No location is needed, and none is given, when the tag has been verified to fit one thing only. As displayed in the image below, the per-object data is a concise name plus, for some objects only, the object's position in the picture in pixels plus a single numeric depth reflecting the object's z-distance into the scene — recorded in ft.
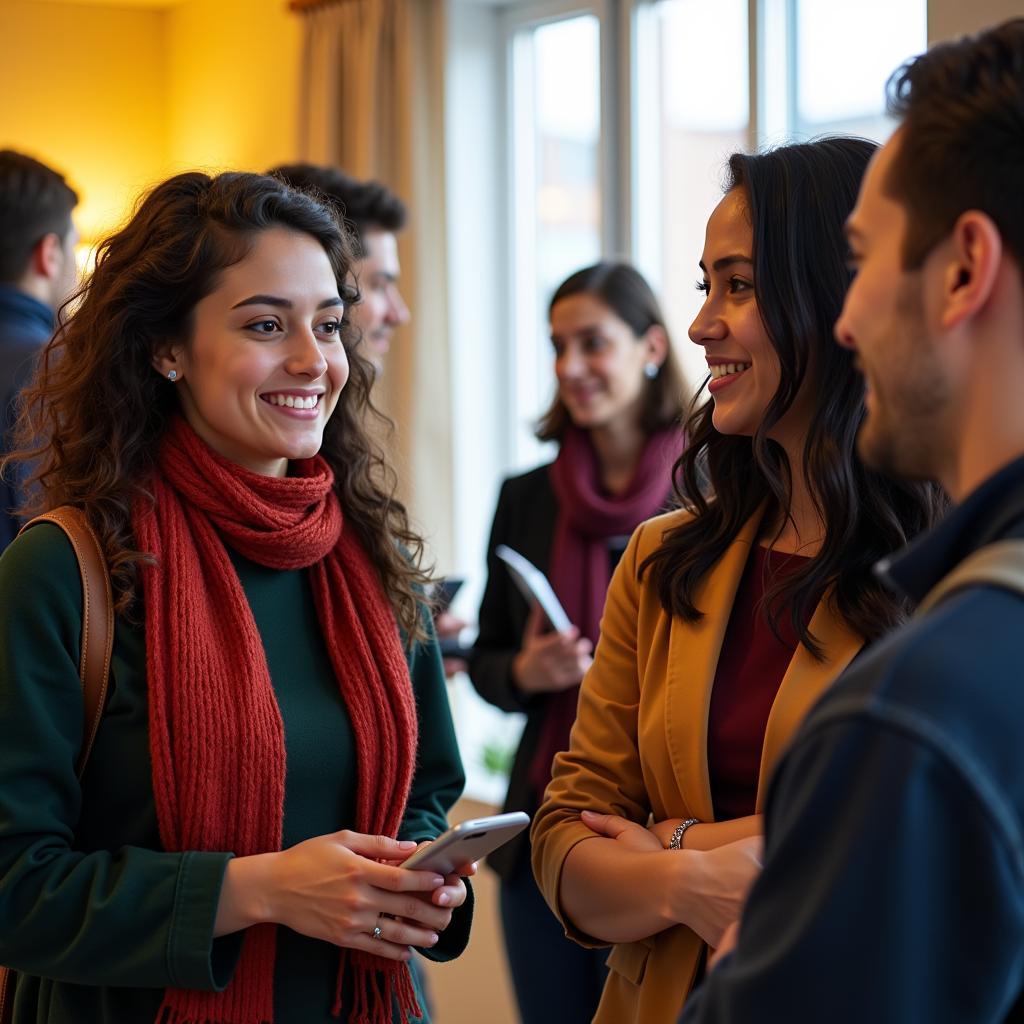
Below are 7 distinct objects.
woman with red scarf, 5.13
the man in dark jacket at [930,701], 2.79
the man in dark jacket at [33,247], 9.71
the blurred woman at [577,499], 9.09
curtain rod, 15.07
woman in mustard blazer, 5.20
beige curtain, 14.17
